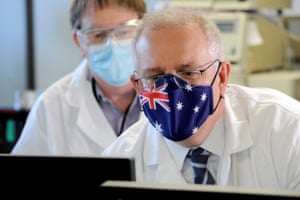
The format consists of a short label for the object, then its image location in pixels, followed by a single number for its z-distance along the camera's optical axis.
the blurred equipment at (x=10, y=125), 3.15
